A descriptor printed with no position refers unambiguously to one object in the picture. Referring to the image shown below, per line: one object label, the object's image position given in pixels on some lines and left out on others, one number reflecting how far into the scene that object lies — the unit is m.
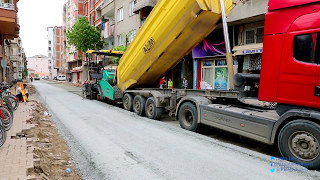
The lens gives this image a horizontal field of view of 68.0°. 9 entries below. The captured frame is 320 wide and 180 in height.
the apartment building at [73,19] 52.56
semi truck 4.51
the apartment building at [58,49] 89.29
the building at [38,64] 160.40
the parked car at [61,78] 67.75
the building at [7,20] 17.31
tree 28.96
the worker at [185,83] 17.86
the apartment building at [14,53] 36.69
